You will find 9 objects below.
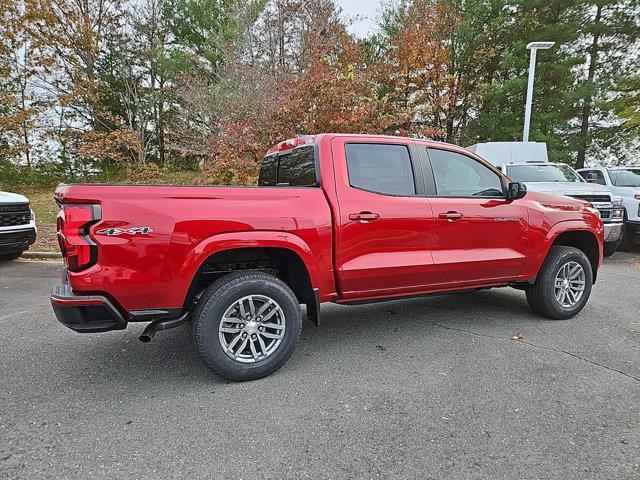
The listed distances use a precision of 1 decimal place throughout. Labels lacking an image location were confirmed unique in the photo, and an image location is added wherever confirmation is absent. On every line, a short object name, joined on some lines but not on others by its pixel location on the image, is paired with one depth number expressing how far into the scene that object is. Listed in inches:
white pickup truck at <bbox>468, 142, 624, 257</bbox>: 294.0
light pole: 498.0
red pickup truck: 102.1
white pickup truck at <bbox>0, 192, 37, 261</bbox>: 259.1
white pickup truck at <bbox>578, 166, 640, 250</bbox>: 332.5
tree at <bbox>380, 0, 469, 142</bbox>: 698.8
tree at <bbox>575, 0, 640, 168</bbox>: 641.0
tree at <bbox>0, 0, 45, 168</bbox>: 599.5
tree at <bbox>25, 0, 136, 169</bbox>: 625.3
